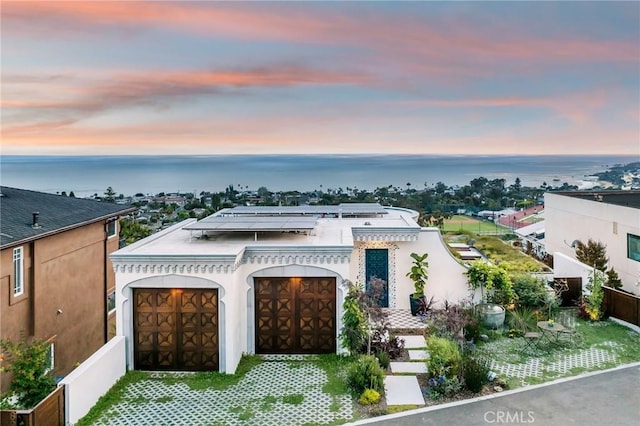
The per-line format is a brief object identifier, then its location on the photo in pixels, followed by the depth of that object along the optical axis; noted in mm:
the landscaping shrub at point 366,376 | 9406
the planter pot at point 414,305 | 14598
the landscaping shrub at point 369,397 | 9000
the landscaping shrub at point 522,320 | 12781
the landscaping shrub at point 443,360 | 9570
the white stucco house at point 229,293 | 10648
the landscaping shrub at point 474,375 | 9367
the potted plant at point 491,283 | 13969
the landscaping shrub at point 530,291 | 14117
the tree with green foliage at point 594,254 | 16938
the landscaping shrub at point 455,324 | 10562
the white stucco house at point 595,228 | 16406
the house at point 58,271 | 11219
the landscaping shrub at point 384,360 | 10609
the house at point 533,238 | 24672
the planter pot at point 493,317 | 13070
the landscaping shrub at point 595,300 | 13562
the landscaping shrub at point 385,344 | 11281
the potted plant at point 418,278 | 14672
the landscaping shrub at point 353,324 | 10719
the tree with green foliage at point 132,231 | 19375
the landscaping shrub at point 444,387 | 9266
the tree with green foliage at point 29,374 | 8086
